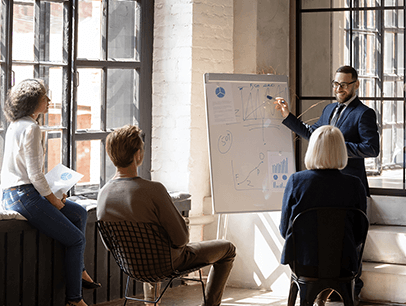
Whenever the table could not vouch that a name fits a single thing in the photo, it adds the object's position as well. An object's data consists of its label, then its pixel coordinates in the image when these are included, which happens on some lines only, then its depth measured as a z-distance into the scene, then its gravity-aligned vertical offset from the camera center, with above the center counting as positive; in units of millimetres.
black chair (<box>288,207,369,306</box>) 4674 -397
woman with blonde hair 4725 -101
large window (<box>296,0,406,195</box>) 8734 +1136
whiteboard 6751 +173
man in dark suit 6265 +307
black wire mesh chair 4698 -417
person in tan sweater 4695 -158
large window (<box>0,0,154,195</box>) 6316 +729
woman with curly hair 5245 -19
